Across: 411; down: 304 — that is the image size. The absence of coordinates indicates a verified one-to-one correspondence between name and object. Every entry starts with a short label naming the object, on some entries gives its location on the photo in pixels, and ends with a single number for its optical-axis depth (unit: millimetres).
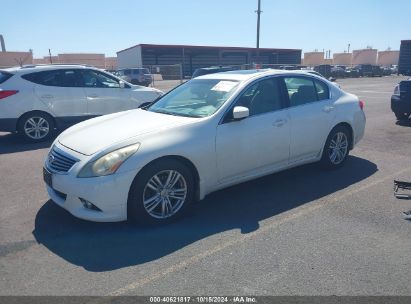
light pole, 29066
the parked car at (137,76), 32469
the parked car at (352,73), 46769
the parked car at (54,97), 7934
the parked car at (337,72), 44453
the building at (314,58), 83112
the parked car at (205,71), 15866
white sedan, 3689
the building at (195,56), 54688
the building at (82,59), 61600
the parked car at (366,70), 49969
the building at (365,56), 84188
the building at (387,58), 87250
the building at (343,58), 88312
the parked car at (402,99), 9969
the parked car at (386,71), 52656
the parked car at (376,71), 50156
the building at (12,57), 58281
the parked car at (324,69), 40041
